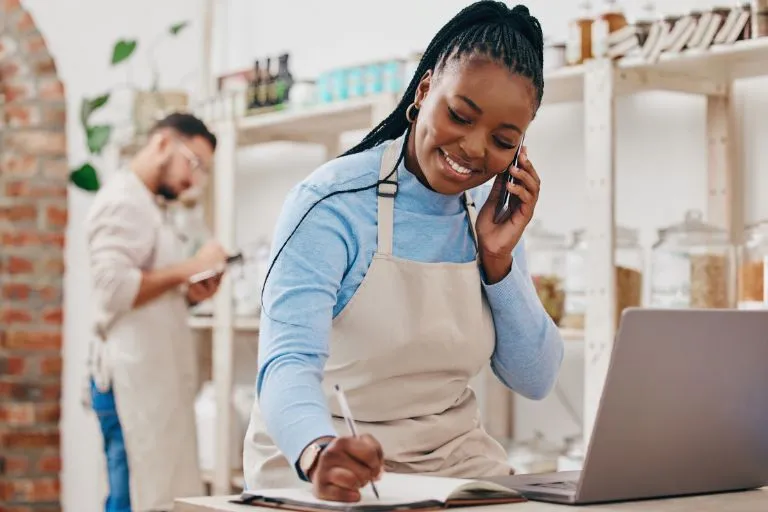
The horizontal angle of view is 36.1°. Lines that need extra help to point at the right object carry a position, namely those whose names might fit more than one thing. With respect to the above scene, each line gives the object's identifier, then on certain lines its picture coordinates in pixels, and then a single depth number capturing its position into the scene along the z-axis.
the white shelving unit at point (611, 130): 2.70
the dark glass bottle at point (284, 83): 3.79
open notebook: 1.17
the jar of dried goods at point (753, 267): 2.52
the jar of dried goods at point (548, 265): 2.99
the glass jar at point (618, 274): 2.78
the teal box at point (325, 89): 3.56
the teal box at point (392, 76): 3.31
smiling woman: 1.53
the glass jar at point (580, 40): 2.81
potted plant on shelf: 4.43
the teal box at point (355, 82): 3.42
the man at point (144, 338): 3.39
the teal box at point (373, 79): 3.36
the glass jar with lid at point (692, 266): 2.68
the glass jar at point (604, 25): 2.73
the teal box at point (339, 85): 3.49
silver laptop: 1.20
